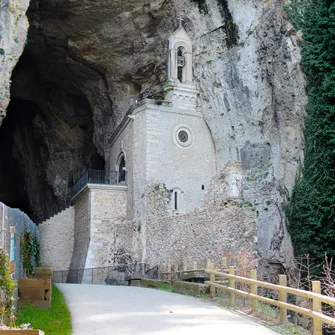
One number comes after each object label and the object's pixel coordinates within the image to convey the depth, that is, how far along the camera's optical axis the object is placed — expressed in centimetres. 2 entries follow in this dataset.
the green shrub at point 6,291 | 799
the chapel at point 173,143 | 2655
